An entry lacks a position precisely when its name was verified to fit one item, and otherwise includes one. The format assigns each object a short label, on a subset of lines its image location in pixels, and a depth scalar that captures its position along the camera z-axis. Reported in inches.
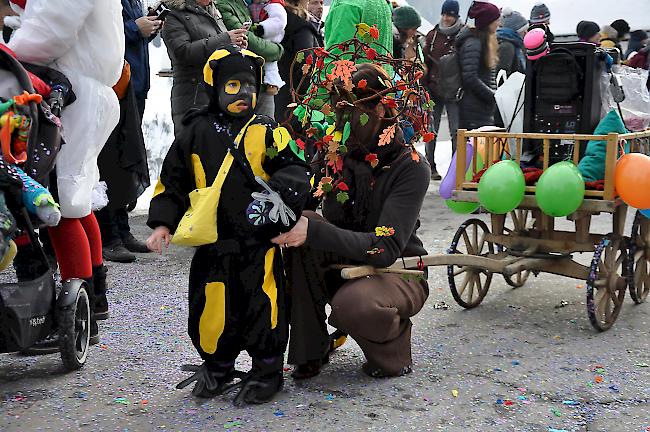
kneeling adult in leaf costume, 133.4
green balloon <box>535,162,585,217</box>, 163.6
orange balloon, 161.3
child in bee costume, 126.6
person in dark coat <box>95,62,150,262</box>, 201.2
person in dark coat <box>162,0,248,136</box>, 224.2
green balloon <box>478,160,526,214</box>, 169.8
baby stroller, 121.2
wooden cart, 168.1
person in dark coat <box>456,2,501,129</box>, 308.5
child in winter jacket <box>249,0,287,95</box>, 247.6
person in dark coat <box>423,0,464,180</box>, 352.8
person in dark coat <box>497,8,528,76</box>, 332.2
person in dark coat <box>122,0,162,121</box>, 225.5
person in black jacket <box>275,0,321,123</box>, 274.1
